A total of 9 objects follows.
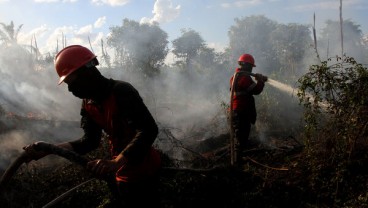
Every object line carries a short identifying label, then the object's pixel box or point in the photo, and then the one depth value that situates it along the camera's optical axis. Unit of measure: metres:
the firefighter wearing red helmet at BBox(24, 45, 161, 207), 2.32
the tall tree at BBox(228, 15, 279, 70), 31.90
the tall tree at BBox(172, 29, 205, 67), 33.72
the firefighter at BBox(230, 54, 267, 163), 5.84
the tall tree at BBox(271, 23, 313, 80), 29.27
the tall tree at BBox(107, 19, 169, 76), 28.40
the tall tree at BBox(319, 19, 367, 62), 33.79
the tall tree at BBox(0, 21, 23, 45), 30.75
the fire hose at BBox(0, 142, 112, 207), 2.36
